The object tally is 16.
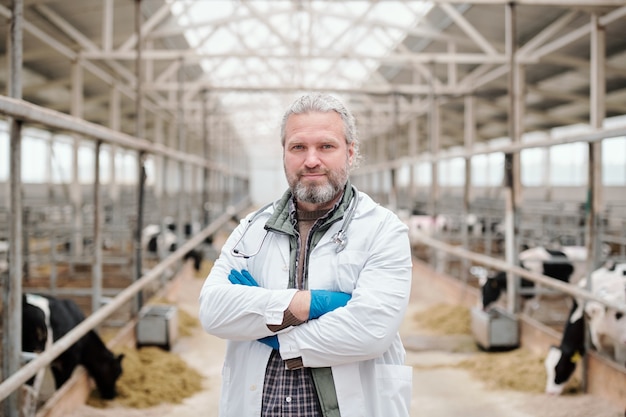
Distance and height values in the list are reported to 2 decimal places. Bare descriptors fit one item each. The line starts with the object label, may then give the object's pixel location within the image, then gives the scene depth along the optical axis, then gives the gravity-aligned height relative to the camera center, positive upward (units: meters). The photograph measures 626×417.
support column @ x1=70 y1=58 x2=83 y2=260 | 8.47 +0.48
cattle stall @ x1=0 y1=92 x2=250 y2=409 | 2.94 -0.39
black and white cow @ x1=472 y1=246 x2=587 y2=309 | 6.96 -0.81
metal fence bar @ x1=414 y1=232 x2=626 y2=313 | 3.99 -0.62
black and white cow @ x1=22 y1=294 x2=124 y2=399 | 4.22 -0.99
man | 1.73 -0.26
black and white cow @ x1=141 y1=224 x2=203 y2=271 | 10.27 -0.69
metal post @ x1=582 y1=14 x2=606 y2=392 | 4.54 -0.05
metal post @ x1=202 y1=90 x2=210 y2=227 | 9.99 +0.43
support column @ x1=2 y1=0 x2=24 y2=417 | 2.82 -0.12
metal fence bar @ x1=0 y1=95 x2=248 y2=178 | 2.65 +0.44
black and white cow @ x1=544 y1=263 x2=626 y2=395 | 4.52 -1.00
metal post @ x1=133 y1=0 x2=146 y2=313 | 5.57 +0.19
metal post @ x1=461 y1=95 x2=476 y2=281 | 8.05 +0.53
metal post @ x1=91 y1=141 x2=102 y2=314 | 4.28 -0.23
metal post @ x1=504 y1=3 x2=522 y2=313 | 5.83 +0.18
